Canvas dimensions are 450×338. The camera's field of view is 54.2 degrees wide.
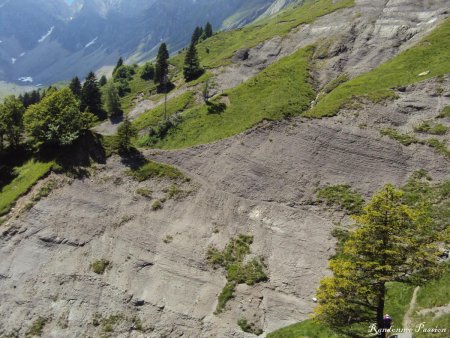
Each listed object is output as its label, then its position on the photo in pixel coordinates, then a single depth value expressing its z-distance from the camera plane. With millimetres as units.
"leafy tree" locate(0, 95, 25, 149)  73375
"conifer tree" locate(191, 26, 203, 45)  171000
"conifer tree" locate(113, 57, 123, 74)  165000
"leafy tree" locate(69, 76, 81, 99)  115775
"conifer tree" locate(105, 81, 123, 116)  99188
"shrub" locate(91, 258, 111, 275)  51856
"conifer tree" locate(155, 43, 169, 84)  116500
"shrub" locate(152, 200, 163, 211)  59906
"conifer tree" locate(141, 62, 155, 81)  135375
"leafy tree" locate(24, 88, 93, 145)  69375
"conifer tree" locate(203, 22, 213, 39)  175000
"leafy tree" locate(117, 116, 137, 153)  69438
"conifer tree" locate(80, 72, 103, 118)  98875
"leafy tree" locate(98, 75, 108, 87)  154325
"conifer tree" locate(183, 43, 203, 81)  111500
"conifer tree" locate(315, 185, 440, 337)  27750
